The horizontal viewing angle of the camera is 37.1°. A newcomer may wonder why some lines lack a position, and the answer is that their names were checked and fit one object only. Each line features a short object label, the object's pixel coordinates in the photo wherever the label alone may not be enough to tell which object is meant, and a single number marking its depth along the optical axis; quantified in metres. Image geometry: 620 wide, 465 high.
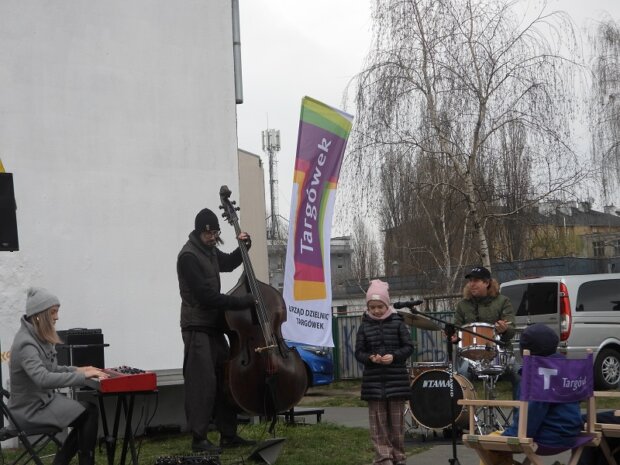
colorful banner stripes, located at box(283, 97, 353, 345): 9.60
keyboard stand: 6.89
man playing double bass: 8.11
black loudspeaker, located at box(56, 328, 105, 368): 9.02
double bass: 7.90
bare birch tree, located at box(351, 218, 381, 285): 53.57
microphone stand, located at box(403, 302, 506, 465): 7.50
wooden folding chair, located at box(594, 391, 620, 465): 6.32
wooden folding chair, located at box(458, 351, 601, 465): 5.84
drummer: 9.53
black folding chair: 6.43
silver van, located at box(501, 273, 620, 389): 14.80
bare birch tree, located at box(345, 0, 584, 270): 19.66
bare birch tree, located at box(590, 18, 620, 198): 25.83
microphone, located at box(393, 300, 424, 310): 7.84
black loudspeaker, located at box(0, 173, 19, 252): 7.49
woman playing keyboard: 6.67
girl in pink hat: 7.67
